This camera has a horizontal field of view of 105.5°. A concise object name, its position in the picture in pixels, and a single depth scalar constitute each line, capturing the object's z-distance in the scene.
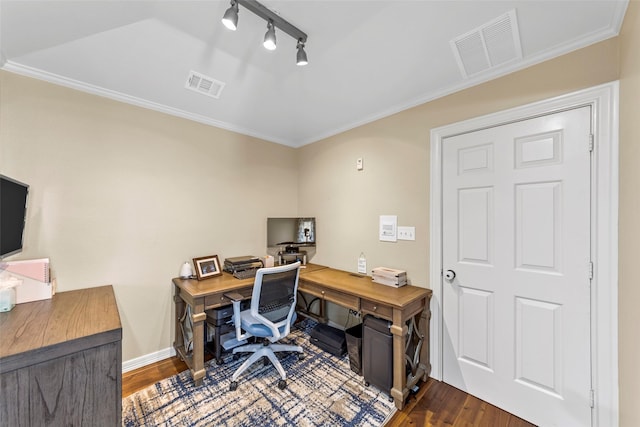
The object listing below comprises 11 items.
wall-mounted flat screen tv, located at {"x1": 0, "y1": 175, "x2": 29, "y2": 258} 1.28
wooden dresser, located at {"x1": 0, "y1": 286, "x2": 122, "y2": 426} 0.96
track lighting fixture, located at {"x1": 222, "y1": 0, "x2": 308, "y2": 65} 1.33
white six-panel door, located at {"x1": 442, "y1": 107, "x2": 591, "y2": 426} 1.50
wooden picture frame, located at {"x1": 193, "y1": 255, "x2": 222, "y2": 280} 2.40
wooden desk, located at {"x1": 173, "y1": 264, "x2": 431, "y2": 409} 1.78
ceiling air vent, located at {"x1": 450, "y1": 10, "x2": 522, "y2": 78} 1.49
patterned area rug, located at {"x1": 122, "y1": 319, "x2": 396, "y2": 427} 1.65
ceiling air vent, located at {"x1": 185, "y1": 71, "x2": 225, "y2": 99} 2.06
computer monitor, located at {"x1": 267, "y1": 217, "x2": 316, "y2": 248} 3.02
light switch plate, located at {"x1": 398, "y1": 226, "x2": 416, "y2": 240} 2.23
